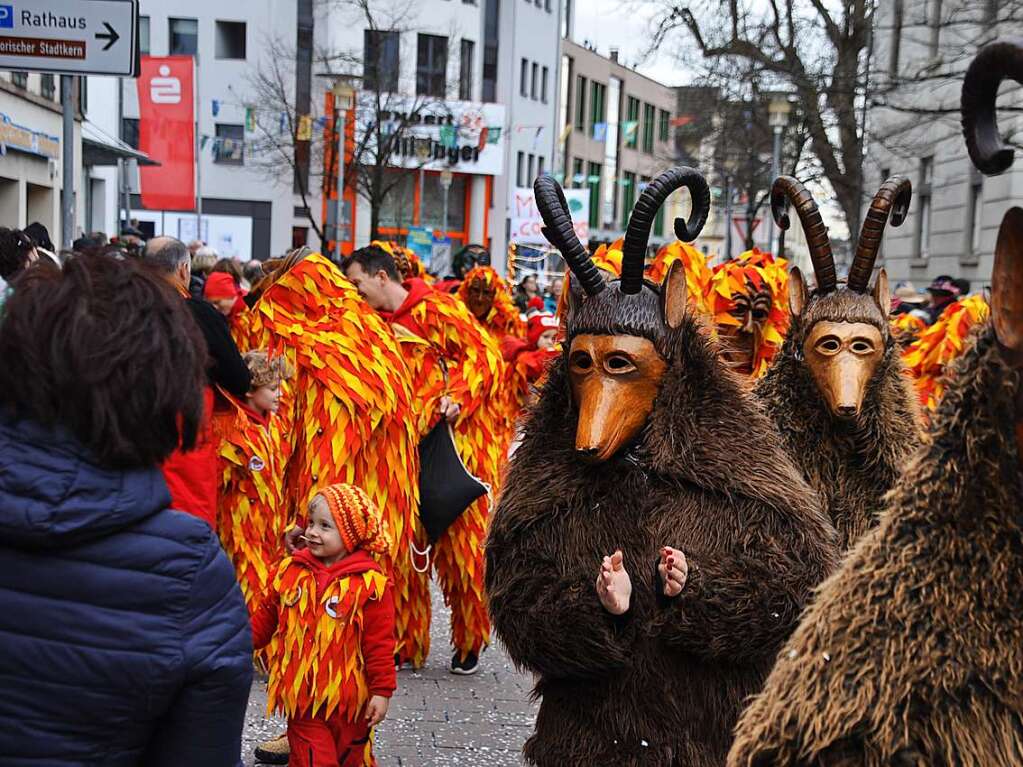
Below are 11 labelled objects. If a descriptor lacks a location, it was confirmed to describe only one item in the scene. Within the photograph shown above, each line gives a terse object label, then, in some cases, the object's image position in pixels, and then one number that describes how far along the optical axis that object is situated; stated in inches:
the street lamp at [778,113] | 797.2
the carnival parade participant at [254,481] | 223.6
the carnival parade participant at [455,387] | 269.3
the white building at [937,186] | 864.3
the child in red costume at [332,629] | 176.4
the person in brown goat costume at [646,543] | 139.2
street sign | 255.1
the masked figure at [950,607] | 78.5
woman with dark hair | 85.8
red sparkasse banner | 824.9
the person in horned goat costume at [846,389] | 187.0
